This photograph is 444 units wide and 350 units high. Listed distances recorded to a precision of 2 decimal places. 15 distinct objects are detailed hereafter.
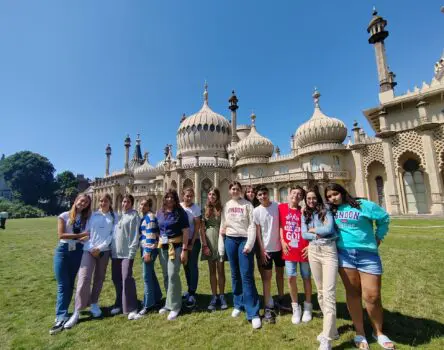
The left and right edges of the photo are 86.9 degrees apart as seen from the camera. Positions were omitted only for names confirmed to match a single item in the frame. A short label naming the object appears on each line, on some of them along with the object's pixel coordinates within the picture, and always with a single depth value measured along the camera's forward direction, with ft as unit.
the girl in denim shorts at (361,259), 10.64
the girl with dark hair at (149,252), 15.37
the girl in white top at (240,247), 13.85
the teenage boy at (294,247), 13.46
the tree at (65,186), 243.36
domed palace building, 69.10
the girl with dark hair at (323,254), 10.55
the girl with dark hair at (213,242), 16.05
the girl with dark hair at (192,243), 16.39
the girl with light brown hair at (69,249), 14.28
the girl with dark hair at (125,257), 15.10
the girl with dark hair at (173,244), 14.93
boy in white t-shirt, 14.24
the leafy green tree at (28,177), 229.25
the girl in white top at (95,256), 14.84
